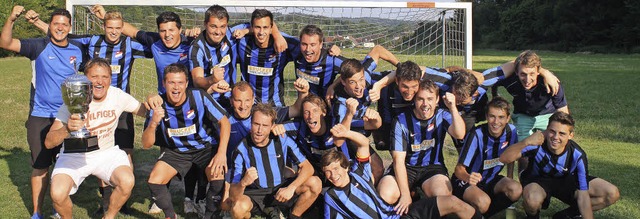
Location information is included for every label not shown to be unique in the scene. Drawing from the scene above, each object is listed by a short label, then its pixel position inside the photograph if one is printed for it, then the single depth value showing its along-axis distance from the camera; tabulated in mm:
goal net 6504
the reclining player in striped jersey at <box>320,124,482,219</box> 3941
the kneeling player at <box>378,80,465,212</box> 4273
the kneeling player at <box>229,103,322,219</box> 4172
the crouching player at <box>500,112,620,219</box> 4098
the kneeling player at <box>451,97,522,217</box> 4207
